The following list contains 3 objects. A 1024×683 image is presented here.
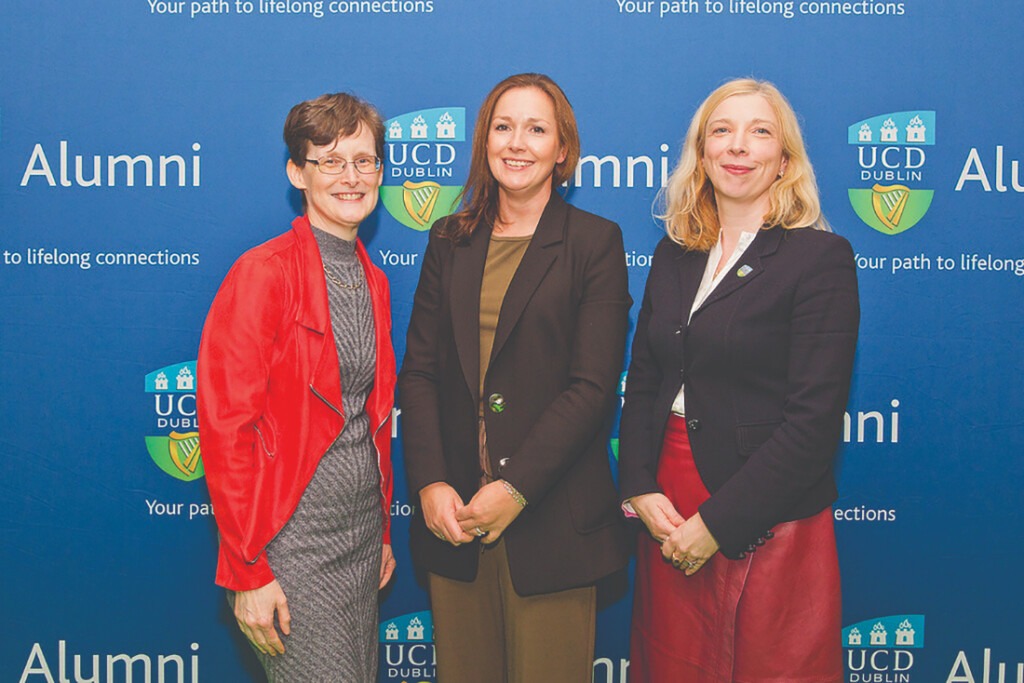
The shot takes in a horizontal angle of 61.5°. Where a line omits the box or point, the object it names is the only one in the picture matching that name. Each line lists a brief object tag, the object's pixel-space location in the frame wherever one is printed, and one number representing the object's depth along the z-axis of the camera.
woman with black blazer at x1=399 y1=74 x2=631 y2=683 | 1.90
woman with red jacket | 1.76
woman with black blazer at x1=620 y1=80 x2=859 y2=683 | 1.79
